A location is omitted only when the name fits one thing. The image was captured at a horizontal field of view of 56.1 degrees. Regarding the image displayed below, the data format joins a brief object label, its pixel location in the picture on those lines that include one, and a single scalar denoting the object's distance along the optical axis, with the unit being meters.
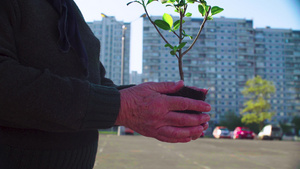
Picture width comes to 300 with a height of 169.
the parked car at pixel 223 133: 28.86
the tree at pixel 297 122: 58.78
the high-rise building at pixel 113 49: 86.00
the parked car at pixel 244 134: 27.52
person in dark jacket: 0.64
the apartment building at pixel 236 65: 79.44
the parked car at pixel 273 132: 27.07
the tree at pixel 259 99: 44.09
